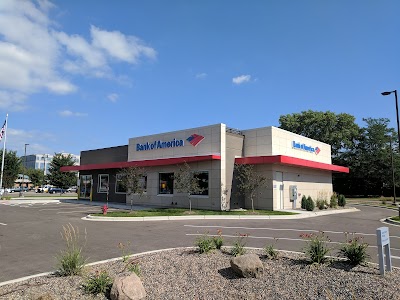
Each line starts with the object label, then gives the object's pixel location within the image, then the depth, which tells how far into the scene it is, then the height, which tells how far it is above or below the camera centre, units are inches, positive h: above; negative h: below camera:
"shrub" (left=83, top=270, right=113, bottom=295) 213.1 -67.3
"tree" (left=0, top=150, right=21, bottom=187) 1879.9 +102.8
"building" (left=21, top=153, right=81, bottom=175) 5914.9 +447.2
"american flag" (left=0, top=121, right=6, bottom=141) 1437.0 +247.1
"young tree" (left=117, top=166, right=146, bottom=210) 824.9 +9.7
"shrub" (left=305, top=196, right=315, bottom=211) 916.6 -50.5
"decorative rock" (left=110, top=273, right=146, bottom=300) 198.4 -65.8
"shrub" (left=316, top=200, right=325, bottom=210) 1003.2 -52.1
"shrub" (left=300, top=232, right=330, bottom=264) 245.8 -50.1
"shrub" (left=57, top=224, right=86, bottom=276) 240.1 -60.6
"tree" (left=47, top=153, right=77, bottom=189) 2263.7 +85.7
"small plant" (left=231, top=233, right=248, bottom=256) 283.3 -57.1
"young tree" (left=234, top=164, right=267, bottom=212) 808.9 +18.8
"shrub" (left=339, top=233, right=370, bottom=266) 240.2 -49.8
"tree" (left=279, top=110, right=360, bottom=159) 2159.2 +420.3
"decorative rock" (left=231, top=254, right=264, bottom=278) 230.2 -58.0
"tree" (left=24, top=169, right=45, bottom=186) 3545.8 +75.0
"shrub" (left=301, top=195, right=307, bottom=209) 936.5 -43.0
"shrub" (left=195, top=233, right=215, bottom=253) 294.6 -55.3
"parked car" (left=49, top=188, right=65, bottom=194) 2674.7 -51.7
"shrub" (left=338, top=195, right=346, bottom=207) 1157.1 -48.0
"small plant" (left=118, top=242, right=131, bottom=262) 275.7 -71.5
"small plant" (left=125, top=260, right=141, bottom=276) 241.1 -64.5
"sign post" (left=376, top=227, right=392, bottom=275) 220.7 -42.2
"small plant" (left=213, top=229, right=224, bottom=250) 309.9 -55.1
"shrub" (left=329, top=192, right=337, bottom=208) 1091.3 -52.3
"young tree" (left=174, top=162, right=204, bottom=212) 812.0 +13.2
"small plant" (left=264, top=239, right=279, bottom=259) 272.7 -56.9
